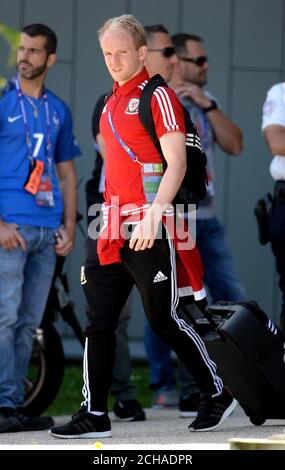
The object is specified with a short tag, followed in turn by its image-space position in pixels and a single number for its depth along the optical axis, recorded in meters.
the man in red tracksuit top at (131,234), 11.25
